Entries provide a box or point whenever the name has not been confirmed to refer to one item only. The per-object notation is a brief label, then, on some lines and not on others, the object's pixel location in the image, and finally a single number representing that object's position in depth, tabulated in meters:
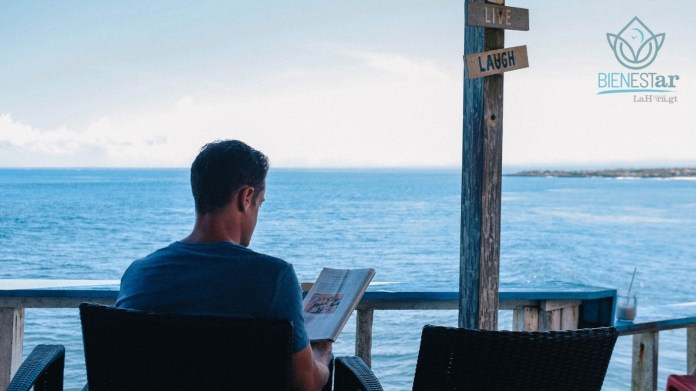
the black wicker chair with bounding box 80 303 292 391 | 1.34
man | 1.50
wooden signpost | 2.21
